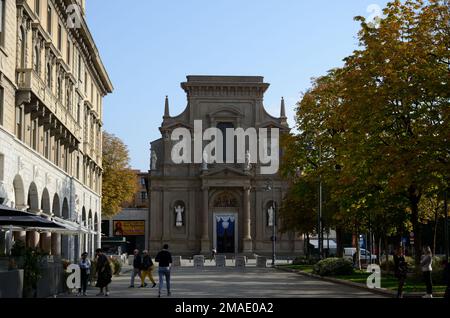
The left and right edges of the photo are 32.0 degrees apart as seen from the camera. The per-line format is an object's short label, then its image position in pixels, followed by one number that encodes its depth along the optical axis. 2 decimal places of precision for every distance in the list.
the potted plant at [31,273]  23.62
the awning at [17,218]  22.19
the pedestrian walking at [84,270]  28.66
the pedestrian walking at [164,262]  27.89
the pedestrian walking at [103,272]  28.00
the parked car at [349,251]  95.43
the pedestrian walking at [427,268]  25.92
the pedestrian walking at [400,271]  26.14
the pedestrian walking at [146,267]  33.22
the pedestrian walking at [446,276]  18.50
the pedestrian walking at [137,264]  34.22
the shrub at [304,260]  62.54
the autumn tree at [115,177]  84.00
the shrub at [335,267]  41.28
